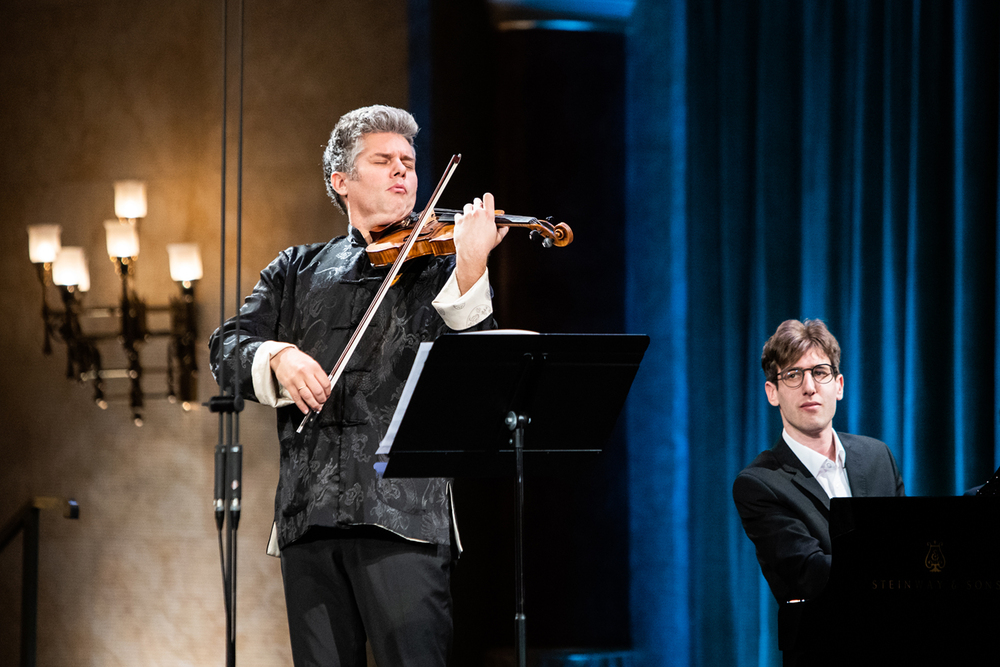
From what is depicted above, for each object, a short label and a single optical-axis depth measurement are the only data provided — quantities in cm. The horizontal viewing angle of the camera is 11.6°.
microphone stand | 975
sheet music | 965
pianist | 1018
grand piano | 979
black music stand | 966
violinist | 984
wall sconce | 1086
